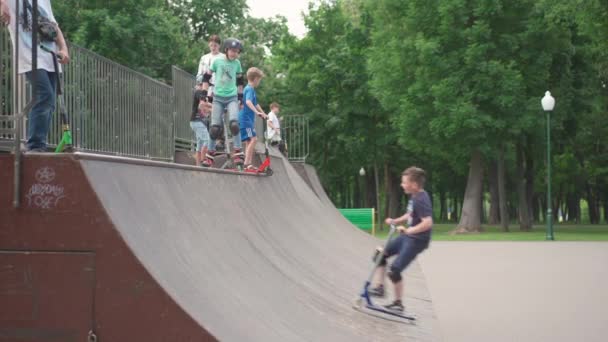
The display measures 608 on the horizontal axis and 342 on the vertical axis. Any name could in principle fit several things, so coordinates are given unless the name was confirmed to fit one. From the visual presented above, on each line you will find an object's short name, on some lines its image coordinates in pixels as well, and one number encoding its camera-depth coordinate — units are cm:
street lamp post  2628
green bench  3097
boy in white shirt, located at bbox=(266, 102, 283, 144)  1758
